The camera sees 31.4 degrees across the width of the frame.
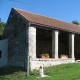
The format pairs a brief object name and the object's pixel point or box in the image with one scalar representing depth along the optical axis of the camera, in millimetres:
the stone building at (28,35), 12854
